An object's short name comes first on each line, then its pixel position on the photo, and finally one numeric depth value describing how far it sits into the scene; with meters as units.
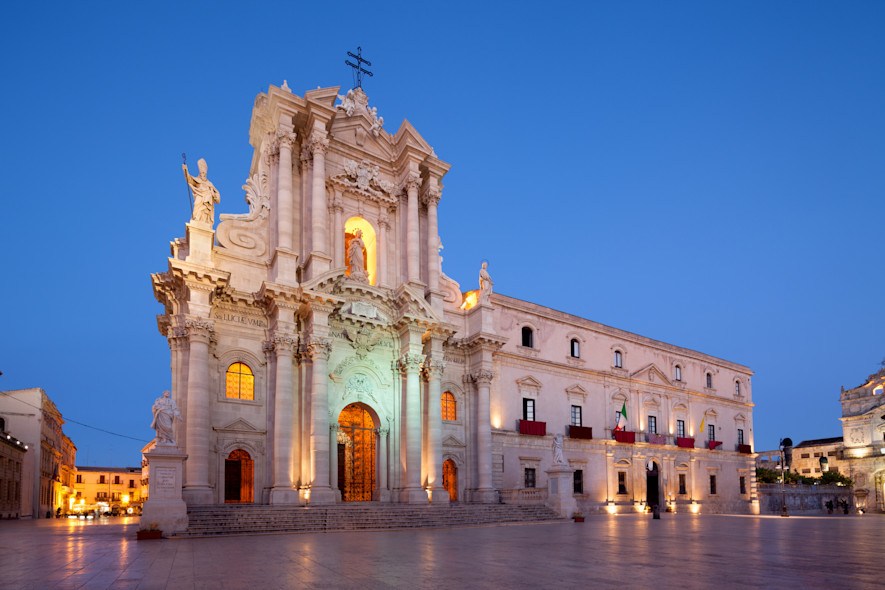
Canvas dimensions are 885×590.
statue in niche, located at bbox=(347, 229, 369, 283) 31.35
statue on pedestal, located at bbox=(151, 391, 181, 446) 20.81
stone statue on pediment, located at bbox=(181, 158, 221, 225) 26.86
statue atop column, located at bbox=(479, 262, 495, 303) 35.62
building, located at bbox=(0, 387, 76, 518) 51.94
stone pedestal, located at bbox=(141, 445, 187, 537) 19.84
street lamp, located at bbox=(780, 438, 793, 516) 51.16
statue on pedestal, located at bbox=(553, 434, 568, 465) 32.41
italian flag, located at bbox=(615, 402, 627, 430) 42.94
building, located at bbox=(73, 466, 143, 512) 100.62
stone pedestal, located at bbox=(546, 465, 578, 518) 31.45
